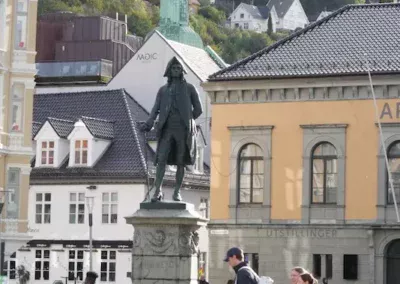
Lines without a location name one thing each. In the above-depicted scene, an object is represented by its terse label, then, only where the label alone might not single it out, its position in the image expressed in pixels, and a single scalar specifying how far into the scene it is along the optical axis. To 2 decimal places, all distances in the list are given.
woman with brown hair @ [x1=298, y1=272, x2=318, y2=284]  23.97
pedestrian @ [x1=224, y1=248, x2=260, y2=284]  25.83
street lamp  65.75
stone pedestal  30.92
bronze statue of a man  31.53
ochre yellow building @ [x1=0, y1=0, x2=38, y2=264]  58.50
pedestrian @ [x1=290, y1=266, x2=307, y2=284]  24.28
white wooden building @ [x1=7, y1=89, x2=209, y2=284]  70.69
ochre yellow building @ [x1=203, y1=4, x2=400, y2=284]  57.66
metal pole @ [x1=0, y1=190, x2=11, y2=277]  53.31
